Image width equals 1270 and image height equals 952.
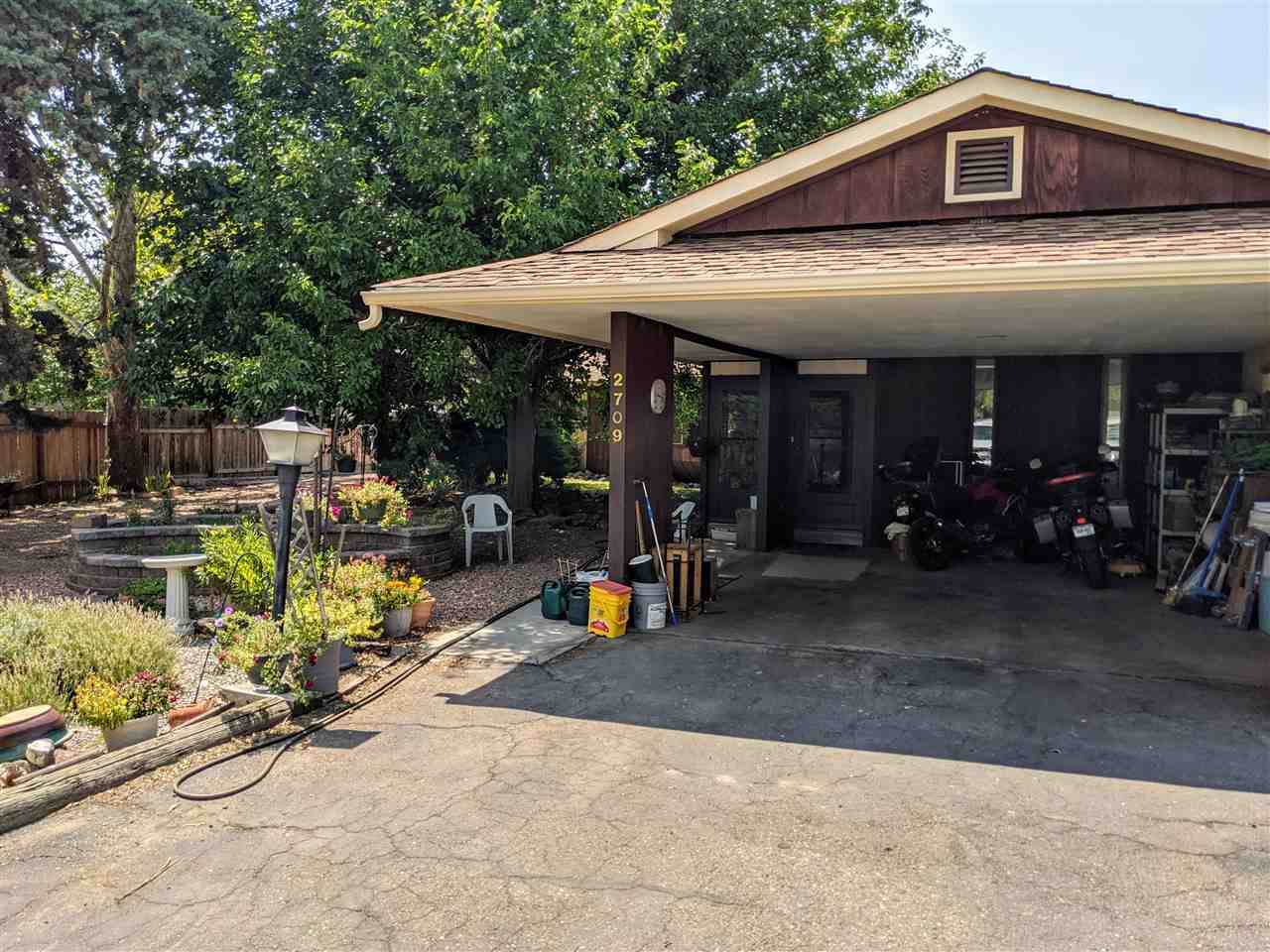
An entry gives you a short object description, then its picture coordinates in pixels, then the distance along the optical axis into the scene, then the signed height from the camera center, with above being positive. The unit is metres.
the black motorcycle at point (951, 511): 9.76 -0.88
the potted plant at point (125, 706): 4.52 -1.42
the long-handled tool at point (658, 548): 7.55 -0.98
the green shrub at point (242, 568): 7.15 -1.14
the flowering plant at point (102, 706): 4.50 -1.38
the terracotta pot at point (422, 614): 7.21 -1.45
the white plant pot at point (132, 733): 4.63 -1.56
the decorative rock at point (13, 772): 4.24 -1.62
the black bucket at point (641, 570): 7.43 -1.13
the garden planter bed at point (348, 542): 9.27 -1.19
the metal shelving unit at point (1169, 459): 8.90 -0.26
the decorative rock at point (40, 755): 4.40 -1.57
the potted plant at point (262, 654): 5.30 -1.33
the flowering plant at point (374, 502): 9.73 -0.79
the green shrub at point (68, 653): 5.06 -1.31
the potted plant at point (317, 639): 5.38 -1.27
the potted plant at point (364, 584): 6.48 -1.15
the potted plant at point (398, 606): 6.91 -1.34
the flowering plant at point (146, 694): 4.74 -1.40
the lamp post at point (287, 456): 5.51 -0.18
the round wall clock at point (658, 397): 7.84 +0.29
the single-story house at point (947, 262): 5.90 +1.13
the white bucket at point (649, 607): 7.26 -1.38
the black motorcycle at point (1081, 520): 8.70 -0.85
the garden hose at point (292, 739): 4.28 -1.66
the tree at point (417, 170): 9.80 +2.93
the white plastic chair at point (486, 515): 10.14 -0.96
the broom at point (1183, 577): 7.87 -1.24
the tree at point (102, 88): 11.32 +4.28
